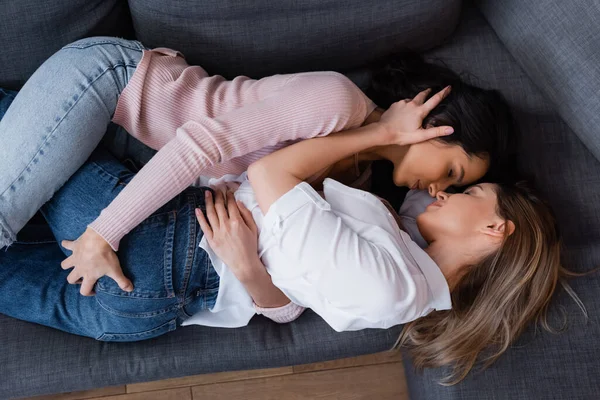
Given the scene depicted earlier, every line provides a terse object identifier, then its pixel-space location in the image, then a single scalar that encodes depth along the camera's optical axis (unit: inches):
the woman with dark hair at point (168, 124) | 41.7
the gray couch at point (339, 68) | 47.2
